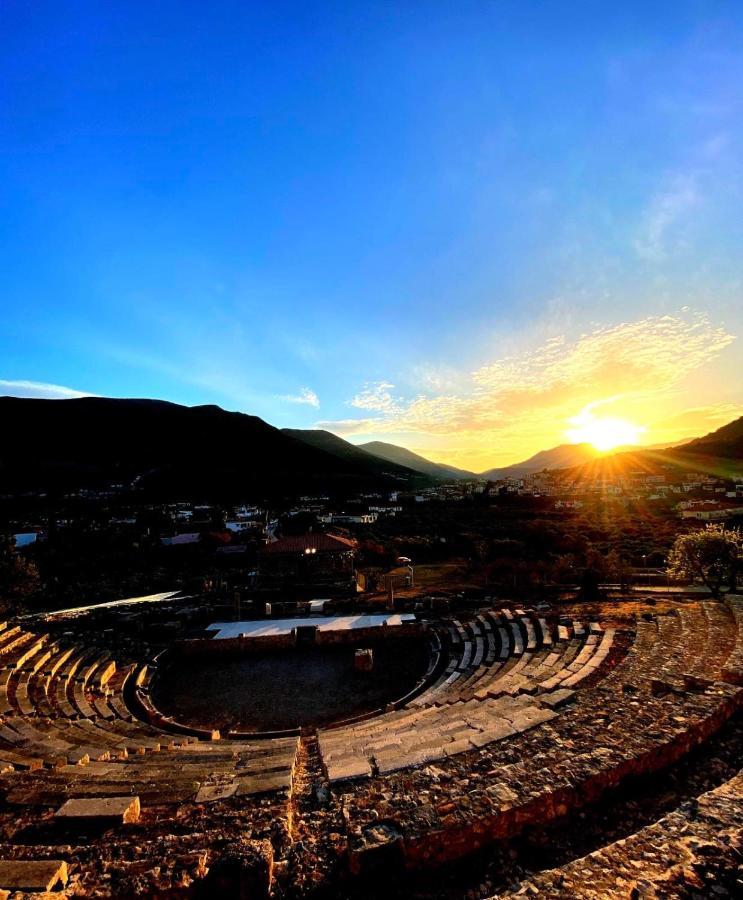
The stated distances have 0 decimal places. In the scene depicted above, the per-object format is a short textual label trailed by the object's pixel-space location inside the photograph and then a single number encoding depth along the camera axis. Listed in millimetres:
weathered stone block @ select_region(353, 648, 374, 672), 15344
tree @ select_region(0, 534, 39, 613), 22406
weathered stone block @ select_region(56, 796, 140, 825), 5102
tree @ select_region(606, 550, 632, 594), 23047
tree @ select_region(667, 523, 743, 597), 18312
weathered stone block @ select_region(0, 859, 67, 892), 3752
